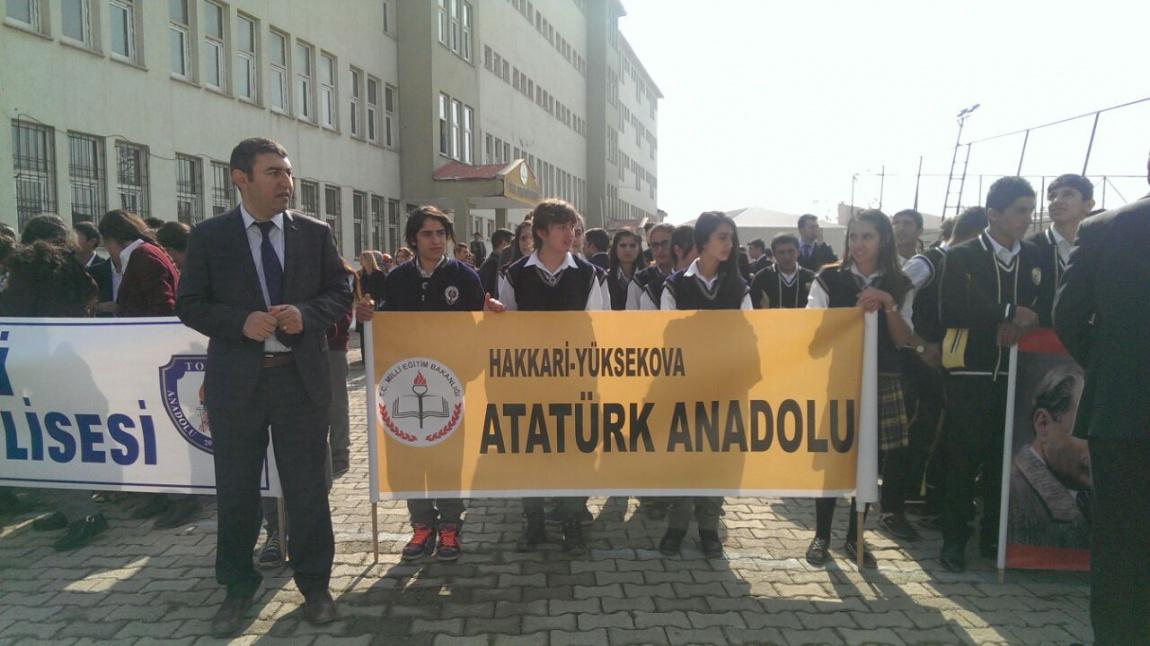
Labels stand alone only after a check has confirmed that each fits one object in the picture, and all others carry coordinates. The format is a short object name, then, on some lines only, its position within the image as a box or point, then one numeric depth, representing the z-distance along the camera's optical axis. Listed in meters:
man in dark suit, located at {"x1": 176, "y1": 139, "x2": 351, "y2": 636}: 3.81
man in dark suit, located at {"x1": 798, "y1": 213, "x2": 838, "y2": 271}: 10.41
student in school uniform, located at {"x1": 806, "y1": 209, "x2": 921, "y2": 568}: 4.79
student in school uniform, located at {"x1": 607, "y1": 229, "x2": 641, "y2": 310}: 7.37
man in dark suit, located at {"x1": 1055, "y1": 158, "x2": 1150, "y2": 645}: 2.99
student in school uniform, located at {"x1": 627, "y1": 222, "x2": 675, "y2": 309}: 6.91
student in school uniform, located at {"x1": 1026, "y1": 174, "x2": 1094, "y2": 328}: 5.44
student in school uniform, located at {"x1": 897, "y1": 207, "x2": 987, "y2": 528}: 4.93
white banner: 5.00
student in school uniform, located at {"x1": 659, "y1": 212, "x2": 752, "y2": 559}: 4.79
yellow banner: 4.57
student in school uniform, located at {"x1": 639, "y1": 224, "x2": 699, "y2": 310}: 6.04
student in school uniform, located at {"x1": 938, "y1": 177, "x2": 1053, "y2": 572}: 4.59
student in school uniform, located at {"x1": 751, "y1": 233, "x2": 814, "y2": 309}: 7.22
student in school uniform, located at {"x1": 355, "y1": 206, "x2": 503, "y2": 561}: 4.80
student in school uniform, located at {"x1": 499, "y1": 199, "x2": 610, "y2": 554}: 4.86
